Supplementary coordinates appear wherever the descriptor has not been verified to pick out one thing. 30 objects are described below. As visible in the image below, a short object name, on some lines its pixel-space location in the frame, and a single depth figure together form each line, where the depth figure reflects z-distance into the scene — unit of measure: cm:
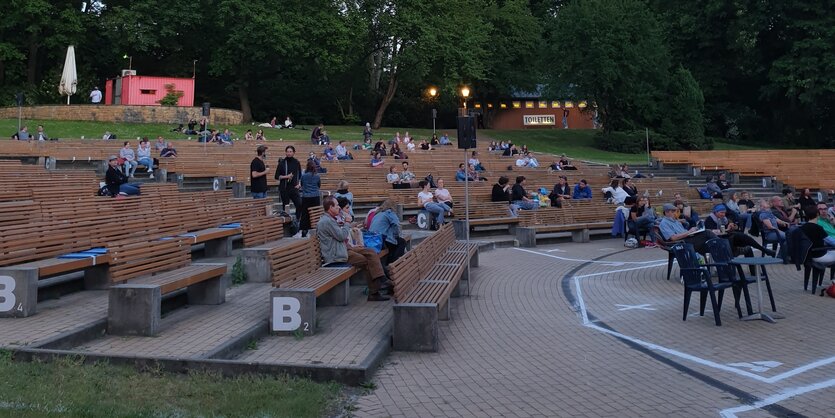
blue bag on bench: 1173
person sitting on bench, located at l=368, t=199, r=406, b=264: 1212
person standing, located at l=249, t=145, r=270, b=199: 1678
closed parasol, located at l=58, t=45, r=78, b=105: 4060
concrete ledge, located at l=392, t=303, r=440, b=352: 816
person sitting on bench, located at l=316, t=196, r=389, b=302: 1052
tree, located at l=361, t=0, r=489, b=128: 5038
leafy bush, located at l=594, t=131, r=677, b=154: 4744
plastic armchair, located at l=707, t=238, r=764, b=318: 1025
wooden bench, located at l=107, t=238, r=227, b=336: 792
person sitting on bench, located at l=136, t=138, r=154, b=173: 2284
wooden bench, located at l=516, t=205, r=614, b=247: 1989
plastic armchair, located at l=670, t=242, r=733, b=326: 984
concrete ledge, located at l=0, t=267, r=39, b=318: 826
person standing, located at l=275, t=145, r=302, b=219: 1600
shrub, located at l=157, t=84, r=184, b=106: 4419
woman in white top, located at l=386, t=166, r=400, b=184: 2436
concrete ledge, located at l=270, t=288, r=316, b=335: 838
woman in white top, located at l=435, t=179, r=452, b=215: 2083
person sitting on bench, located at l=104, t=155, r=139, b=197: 1634
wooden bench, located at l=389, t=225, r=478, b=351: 816
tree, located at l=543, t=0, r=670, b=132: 4556
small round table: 970
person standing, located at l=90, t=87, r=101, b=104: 4434
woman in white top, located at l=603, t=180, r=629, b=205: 2441
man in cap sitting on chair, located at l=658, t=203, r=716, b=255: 1285
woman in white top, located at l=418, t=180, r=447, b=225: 2025
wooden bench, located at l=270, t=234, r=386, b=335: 839
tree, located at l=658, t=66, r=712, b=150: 4738
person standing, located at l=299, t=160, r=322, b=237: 1509
